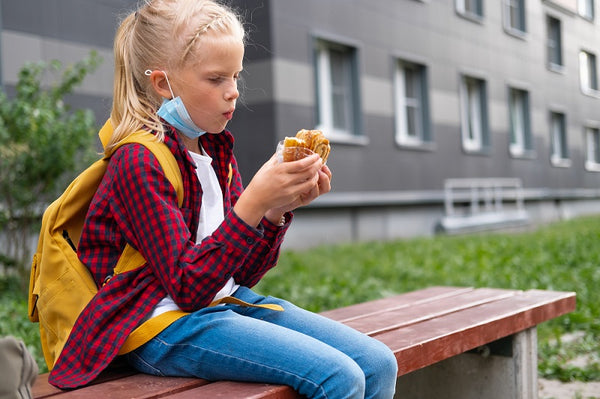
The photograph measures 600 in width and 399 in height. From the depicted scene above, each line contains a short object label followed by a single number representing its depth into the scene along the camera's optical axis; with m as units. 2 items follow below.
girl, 1.62
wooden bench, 2.09
